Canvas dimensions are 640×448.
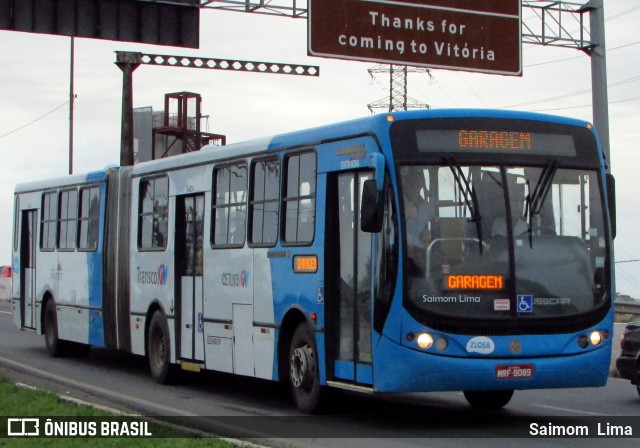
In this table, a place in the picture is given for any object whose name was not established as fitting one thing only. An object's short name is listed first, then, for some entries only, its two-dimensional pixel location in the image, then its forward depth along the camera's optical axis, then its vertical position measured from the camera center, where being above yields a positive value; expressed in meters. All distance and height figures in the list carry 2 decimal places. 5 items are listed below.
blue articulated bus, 12.88 +0.24
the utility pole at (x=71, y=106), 58.53 +8.28
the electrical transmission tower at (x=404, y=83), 49.00 +7.70
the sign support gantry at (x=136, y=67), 29.22 +5.01
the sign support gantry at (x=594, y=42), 23.81 +4.53
